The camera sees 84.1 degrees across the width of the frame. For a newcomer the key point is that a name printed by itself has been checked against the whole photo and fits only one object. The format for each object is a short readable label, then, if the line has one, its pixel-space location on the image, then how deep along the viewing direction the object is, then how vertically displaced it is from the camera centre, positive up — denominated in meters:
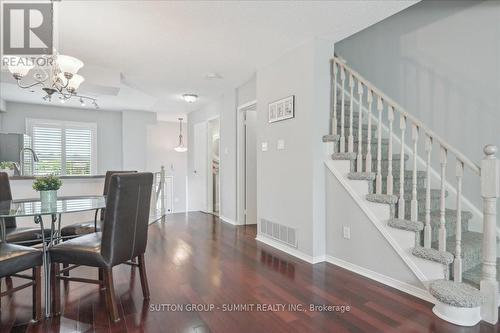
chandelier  2.42 +0.89
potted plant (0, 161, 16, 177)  3.91 -0.01
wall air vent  3.42 -0.89
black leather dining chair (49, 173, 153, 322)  1.90 -0.56
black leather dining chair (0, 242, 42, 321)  1.80 -0.65
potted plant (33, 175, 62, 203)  2.37 -0.18
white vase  2.38 -0.27
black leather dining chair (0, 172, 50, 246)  2.53 -0.62
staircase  1.90 -0.39
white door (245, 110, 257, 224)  5.06 +0.00
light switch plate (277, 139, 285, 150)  3.57 +0.27
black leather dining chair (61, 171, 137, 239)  2.86 -0.66
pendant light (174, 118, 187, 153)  8.32 +0.58
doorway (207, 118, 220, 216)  6.46 -0.19
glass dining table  2.00 -0.34
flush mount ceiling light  5.25 +1.29
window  6.16 +0.46
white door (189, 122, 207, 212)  6.62 -0.17
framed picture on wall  3.40 +0.72
